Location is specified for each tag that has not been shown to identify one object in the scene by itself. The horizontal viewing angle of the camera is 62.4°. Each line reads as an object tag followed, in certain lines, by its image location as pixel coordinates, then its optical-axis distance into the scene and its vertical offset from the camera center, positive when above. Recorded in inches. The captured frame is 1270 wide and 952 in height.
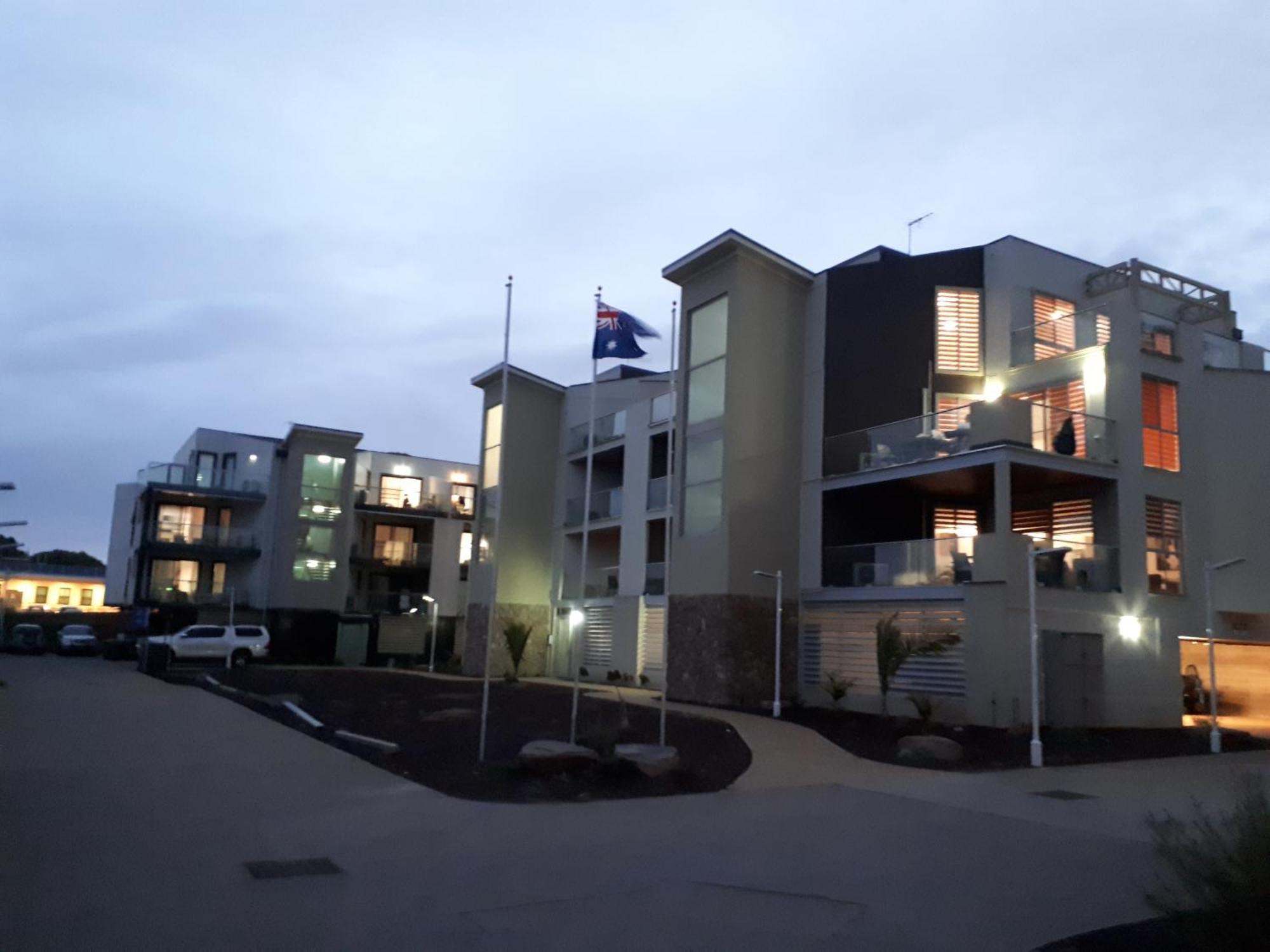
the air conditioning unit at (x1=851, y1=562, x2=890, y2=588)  914.7 +56.5
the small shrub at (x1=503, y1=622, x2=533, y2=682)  1192.8 -19.3
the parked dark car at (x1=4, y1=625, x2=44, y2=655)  1921.8 -65.6
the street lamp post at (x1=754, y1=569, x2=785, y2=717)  867.4 -45.6
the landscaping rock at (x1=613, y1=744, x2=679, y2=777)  519.8 -63.8
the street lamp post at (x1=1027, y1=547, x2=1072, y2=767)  629.9 -15.5
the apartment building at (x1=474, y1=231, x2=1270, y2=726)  834.2 +145.4
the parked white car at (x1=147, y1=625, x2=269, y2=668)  1525.6 -45.8
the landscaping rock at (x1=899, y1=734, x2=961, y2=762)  637.9 -65.9
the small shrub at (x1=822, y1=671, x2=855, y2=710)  862.5 -42.1
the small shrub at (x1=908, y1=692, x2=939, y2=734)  756.0 -49.0
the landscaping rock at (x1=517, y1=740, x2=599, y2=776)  508.1 -64.0
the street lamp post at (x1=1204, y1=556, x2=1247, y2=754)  730.8 -10.8
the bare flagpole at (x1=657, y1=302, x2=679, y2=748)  634.6 +78.0
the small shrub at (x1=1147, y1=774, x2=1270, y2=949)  209.2 -47.0
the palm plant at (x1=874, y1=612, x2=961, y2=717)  788.0 -5.4
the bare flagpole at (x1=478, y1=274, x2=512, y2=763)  569.0 +30.5
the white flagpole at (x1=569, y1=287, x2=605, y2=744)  582.9 +81.5
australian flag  647.8 +182.3
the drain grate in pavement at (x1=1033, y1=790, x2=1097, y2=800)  508.5 -72.1
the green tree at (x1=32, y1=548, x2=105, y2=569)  4321.6 +200.4
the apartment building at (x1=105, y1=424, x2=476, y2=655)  1920.5 +144.4
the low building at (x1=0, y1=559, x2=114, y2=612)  2913.4 +51.3
